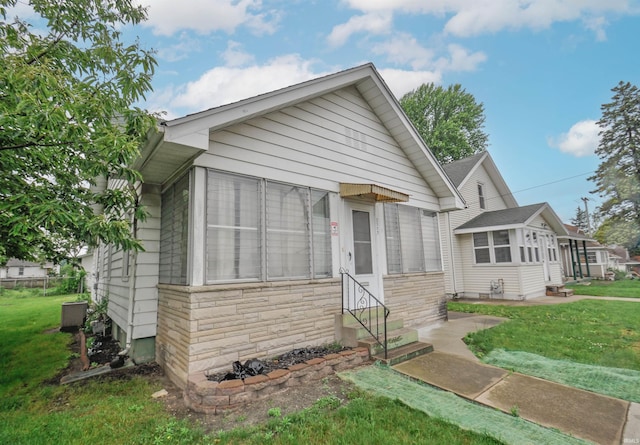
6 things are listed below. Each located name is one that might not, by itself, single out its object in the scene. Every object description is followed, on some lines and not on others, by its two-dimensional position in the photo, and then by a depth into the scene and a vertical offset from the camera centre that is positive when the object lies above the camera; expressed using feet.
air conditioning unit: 28.84 -4.18
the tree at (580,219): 187.23 +22.75
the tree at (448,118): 84.64 +41.03
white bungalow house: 13.38 +2.12
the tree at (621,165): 84.53 +25.10
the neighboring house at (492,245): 40.98 +1.91
